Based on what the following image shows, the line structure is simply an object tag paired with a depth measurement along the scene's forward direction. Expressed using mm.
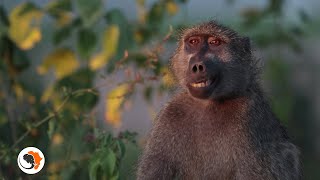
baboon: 8088
